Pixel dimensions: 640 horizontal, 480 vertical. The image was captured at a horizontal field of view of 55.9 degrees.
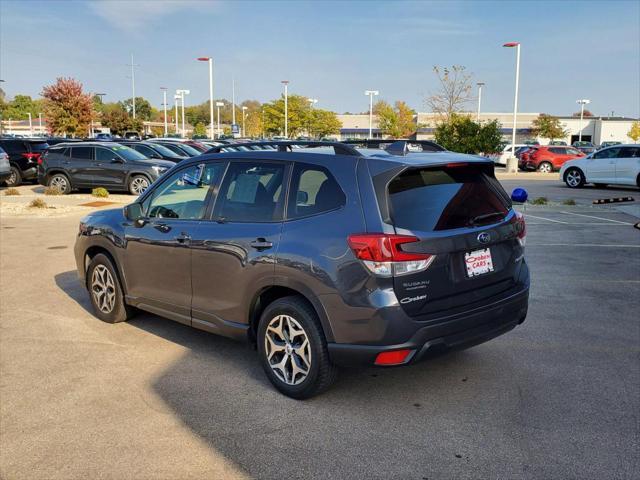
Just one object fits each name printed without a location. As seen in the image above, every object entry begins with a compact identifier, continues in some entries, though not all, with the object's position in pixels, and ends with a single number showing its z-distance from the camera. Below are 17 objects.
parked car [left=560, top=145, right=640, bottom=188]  21.73
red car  34.94
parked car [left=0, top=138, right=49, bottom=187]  23.52
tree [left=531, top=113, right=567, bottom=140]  81.75
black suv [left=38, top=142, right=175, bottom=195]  19.17
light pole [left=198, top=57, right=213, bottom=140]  41.22
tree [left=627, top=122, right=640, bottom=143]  80.81
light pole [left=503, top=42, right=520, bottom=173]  33.78
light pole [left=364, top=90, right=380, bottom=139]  61.88
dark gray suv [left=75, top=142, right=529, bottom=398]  3.81
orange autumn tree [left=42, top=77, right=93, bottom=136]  49.41
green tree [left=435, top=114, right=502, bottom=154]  29.31
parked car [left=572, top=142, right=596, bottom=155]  41.69
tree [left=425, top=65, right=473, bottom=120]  44.25
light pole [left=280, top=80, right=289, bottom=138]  66.69
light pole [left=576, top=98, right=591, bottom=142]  83.19
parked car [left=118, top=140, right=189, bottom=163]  20.86
